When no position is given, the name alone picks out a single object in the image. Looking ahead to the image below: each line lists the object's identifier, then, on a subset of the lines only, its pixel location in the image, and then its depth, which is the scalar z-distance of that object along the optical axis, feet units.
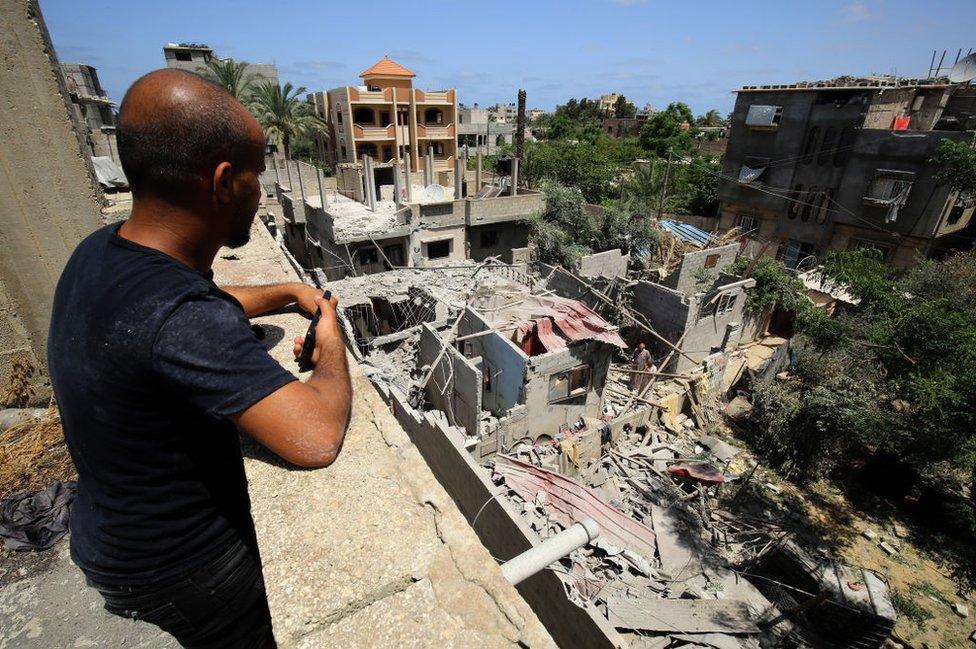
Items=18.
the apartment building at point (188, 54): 123.65
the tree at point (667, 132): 160.35
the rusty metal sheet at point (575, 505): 28.71
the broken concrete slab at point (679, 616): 22.65
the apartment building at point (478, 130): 156.66
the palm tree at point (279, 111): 88.53
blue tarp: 85.22
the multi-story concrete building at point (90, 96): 90.02
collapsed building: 23.45
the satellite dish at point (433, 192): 66.74
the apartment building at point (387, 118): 106.93
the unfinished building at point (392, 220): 57.82
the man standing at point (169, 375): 3.93
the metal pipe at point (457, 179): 68.28
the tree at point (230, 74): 82.53
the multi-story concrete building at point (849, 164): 66.08
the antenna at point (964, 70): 66.60
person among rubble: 47.88
